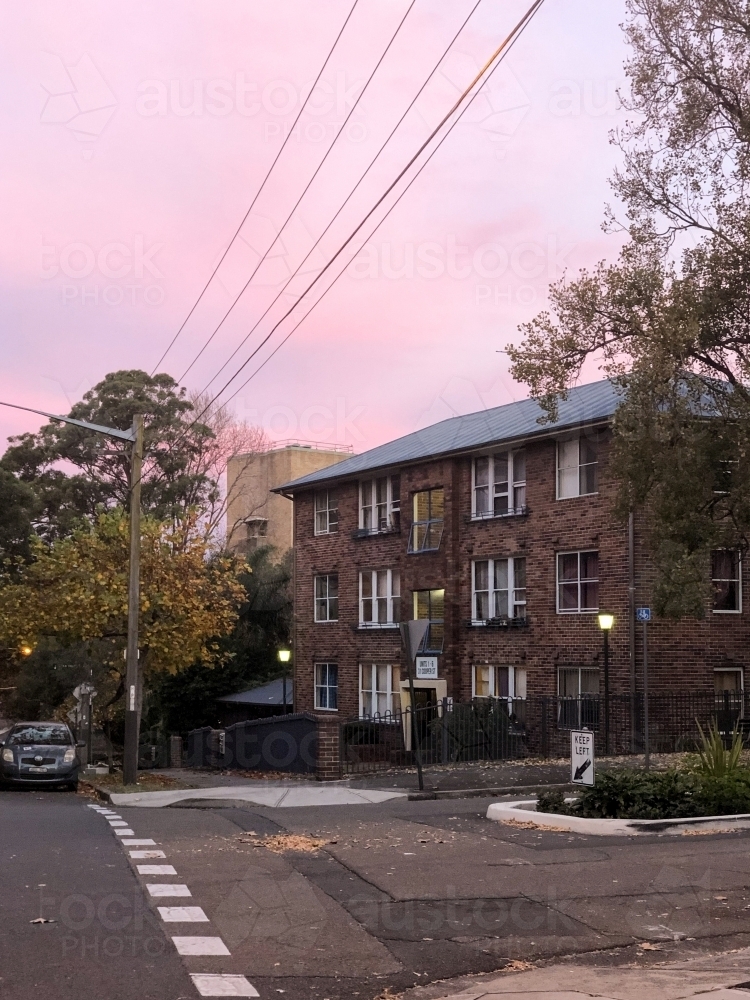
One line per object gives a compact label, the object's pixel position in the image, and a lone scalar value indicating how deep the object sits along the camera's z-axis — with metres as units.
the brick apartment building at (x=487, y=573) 30.56
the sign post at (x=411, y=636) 19.28
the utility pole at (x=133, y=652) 25.19
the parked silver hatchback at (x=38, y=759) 26.14
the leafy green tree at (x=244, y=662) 45.75
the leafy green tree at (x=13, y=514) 44.19
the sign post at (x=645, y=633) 24.65
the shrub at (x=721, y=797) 14.66
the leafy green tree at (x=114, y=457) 52.94
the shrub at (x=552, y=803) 14.98
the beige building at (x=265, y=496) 63.31
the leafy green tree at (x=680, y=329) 19.19
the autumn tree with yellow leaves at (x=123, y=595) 28.36
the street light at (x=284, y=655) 35.62
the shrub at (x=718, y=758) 15.50
